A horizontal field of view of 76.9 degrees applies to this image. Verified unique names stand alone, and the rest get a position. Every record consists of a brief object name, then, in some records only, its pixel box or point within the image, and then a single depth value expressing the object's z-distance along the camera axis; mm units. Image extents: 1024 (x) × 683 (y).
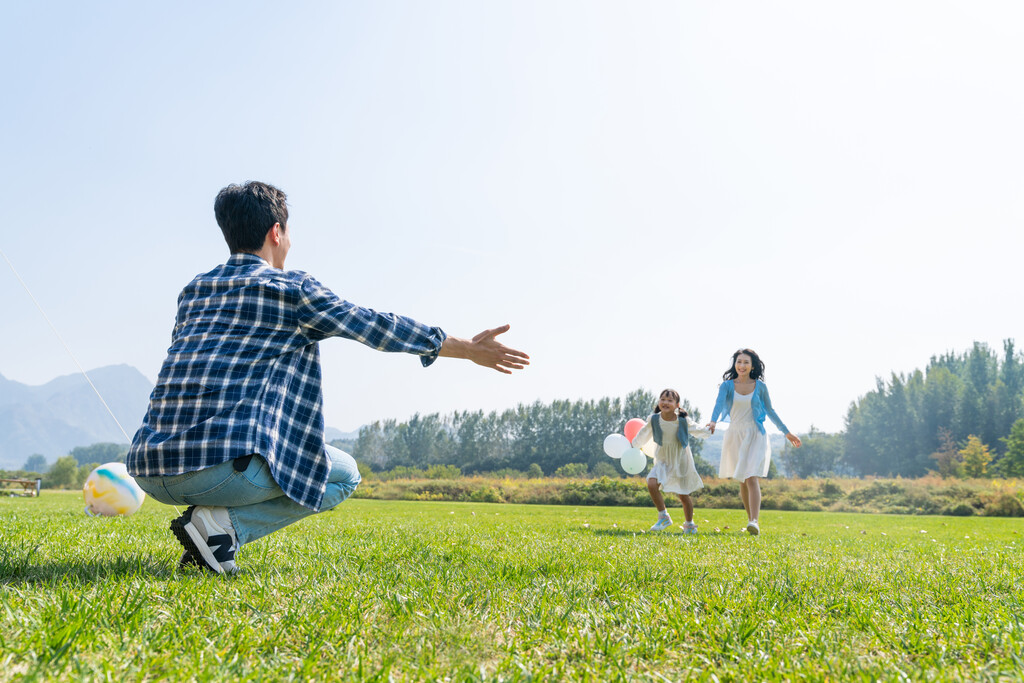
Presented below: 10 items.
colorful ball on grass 7320
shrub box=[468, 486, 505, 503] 26266
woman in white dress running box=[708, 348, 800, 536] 7504
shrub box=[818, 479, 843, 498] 24328
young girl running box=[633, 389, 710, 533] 8016
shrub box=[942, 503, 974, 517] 19188
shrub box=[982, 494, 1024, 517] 18578
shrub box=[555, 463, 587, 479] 50962
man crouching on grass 2654
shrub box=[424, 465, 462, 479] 44853
